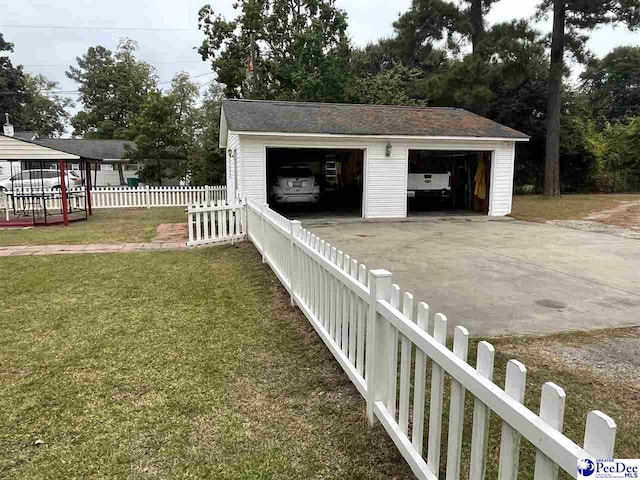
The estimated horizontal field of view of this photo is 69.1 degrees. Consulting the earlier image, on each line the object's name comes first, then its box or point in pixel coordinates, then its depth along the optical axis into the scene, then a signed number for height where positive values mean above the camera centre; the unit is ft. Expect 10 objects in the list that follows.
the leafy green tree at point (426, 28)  70.64 +23.74
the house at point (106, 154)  98.63 +4.58
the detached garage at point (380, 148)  42.42 +2.79
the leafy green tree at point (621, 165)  81.29 +2.07
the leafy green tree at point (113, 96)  142.51 +25.08
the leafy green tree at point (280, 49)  86.74 +24.63
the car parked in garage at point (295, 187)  49.47 -1.12
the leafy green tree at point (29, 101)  126.93 +23.23
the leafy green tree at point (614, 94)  120.16 +21.93
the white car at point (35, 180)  69.01 -0.60
